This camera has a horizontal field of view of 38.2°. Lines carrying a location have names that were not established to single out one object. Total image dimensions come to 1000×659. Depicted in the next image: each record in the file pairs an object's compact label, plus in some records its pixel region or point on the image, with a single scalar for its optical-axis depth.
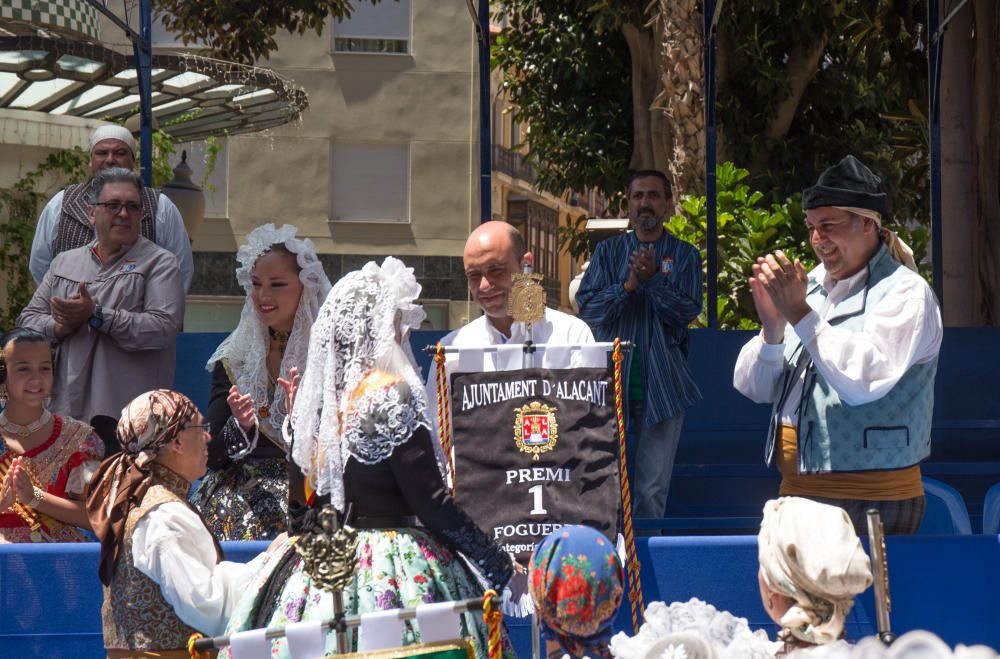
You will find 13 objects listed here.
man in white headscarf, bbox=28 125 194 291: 6.95
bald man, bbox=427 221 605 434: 5.36
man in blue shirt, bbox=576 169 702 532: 6.46
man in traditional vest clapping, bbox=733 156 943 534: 4.77
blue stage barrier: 4.90
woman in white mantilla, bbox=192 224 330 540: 5.14
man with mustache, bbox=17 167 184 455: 6.40
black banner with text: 5.20
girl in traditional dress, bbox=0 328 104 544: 5.43
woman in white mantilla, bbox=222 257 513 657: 3.80
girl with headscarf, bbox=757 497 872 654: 3.02
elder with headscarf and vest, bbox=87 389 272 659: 3.95
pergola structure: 9.34
